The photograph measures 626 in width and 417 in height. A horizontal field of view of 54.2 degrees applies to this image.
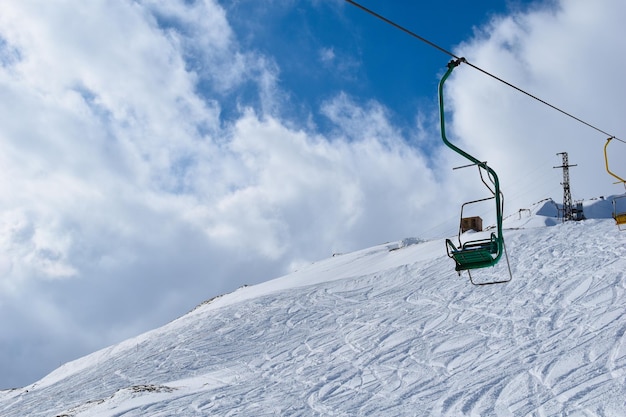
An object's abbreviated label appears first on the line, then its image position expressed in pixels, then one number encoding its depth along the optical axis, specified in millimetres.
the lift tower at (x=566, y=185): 50625
